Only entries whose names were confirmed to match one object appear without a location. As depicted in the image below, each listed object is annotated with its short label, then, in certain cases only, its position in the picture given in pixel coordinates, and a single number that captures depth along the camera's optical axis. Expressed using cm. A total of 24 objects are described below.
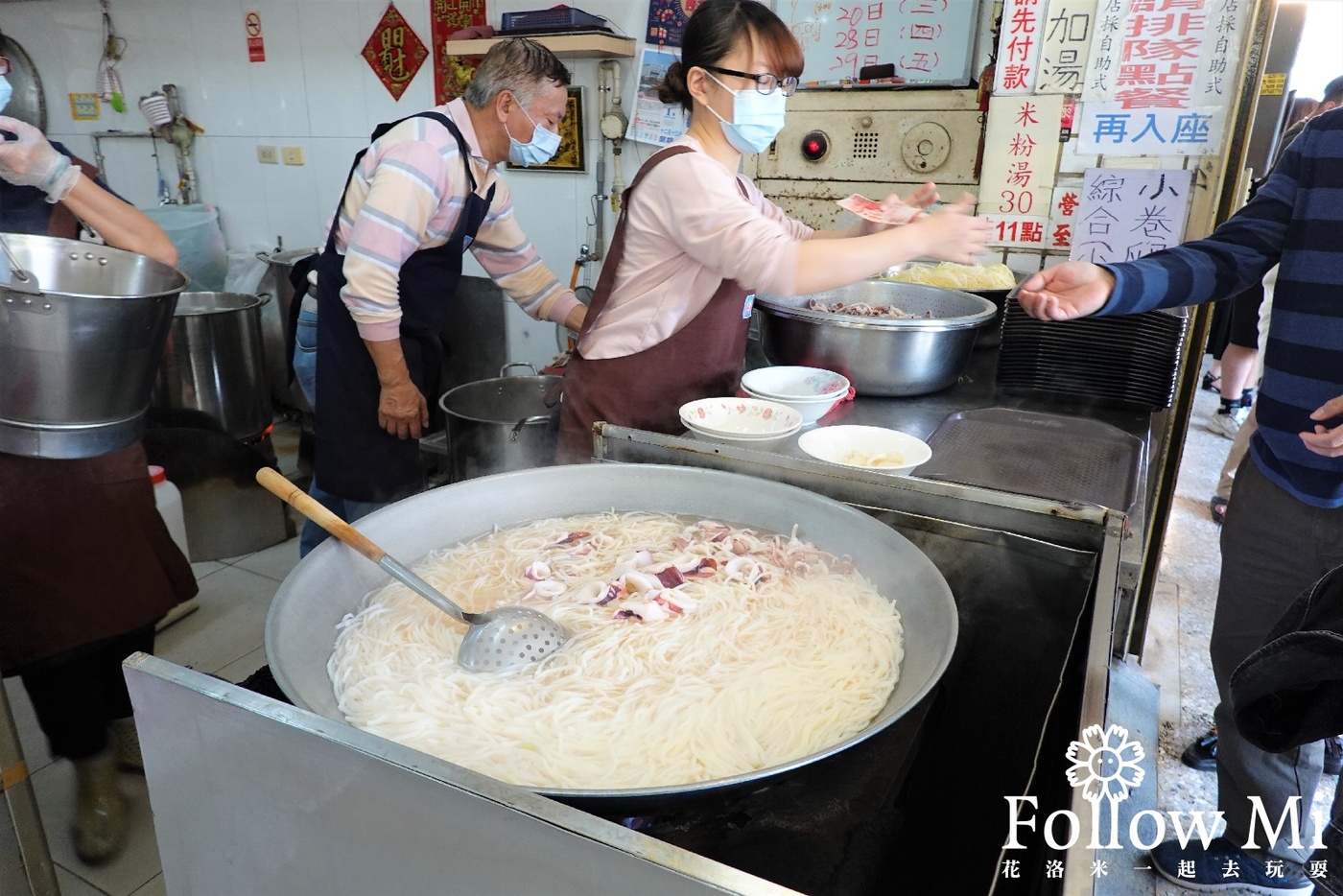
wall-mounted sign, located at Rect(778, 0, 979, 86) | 356
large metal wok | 99
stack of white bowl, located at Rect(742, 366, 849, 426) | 219
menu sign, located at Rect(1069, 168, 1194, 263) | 332
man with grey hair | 260
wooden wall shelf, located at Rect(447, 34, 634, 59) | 402
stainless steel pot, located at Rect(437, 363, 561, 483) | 353
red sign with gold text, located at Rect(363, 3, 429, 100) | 479
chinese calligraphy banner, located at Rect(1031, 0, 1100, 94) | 330
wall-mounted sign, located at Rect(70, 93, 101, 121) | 625
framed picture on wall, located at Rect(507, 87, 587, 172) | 453
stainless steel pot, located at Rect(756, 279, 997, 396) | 244
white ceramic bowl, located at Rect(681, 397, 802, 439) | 206
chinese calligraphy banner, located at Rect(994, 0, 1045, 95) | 337
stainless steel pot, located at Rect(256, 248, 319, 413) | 491
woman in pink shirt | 195
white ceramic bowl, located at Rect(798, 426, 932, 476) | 186
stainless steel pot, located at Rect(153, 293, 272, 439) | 416
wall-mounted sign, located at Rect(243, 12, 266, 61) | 528
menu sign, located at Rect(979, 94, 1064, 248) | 346
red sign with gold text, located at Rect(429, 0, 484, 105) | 461
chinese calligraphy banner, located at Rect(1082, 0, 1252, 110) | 310
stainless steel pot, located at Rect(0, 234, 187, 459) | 173
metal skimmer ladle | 124
